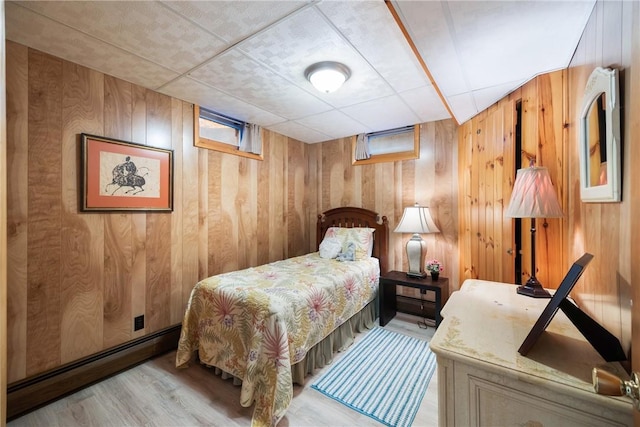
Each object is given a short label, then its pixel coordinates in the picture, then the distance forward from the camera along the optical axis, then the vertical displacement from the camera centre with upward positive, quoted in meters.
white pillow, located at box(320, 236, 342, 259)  3.19 -0.43
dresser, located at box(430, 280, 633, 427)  0.75 -0.52
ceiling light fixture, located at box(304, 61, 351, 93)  1.89 +1.05
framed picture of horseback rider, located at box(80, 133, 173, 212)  1.98 +0.33
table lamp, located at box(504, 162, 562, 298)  1.44 +0.07
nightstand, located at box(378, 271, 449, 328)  2.61 -0.83
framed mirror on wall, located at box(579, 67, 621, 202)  0.86 +0.28
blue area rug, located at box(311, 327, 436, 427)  1.70 -1.29
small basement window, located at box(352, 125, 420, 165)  3.23 +0.92
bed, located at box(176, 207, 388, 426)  1.63 -0.83
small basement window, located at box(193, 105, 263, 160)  2.69 +0.96
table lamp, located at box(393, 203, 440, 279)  2.85 -0.19
